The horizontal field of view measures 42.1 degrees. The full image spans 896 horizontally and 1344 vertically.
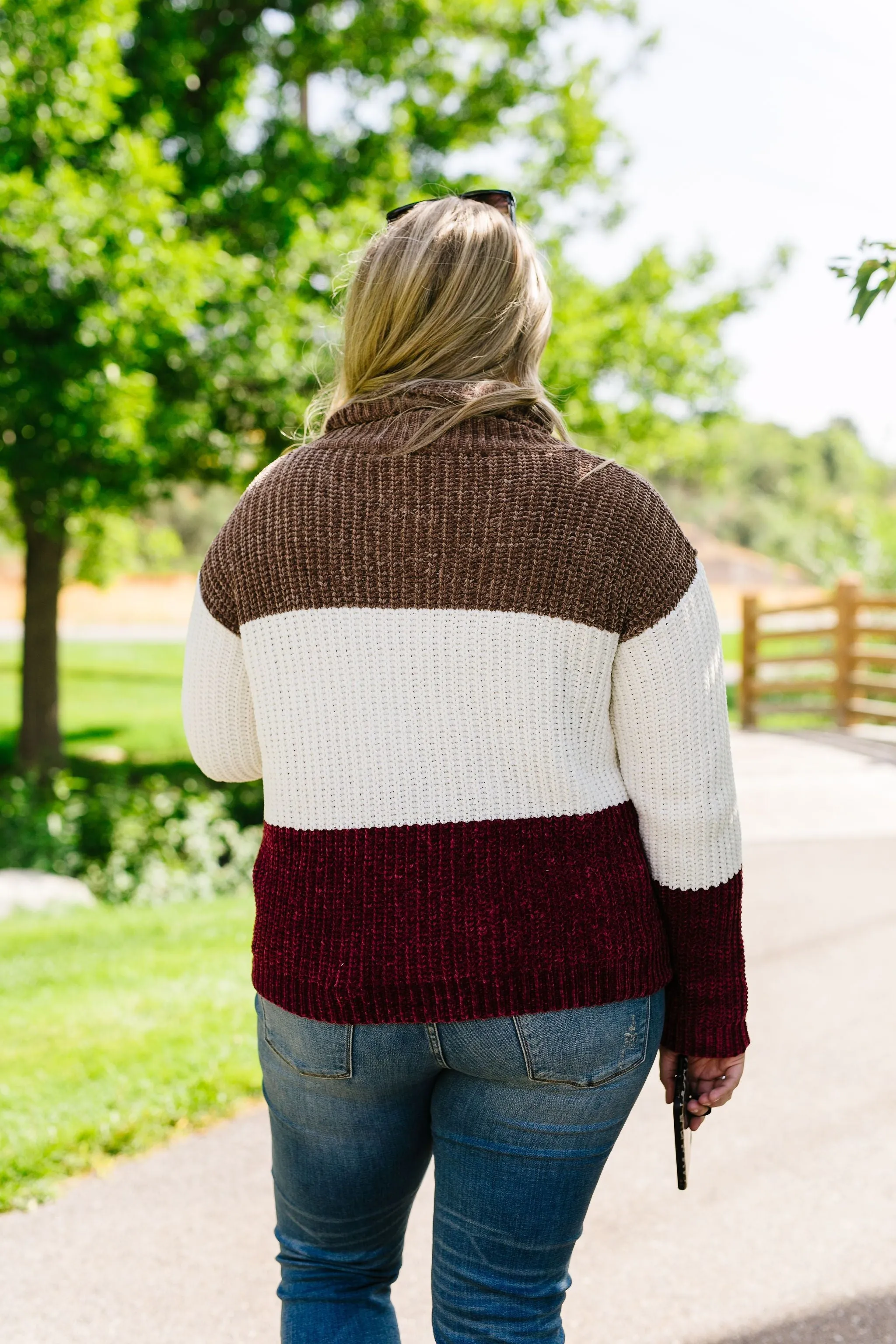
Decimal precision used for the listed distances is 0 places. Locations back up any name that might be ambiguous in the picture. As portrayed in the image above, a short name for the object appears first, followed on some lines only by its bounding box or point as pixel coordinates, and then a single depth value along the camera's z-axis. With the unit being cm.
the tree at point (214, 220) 704
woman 135
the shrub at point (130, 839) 858
